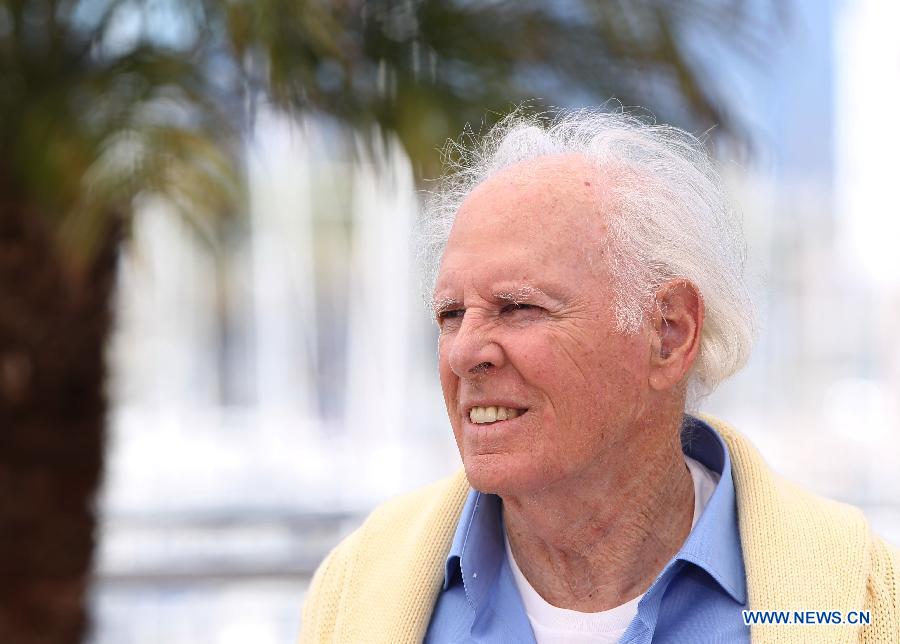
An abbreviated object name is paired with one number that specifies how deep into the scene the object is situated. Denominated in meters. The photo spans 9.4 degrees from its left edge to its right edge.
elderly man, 3.52
